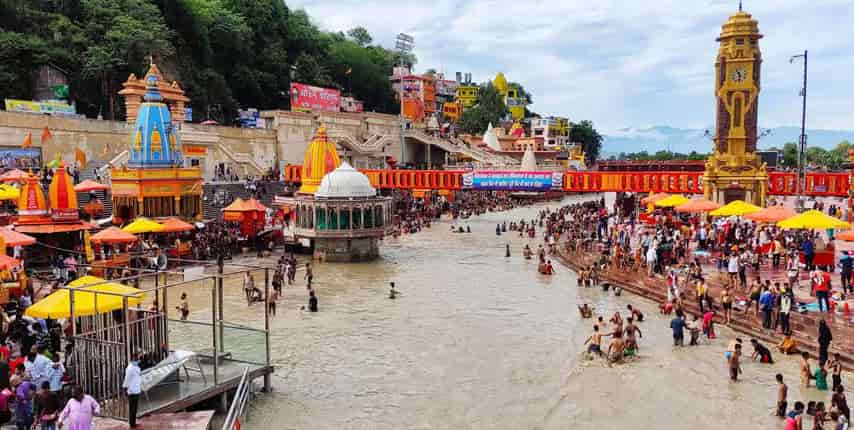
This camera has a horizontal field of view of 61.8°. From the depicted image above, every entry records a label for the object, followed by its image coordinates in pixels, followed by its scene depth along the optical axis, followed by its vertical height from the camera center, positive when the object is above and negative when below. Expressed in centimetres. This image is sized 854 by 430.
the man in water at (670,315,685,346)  1648 -358
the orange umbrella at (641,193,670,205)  3439 -109
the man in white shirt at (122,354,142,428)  989 -295
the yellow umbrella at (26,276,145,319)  1112 -204
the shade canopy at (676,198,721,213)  2711 -120
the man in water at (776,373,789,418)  1212 -381
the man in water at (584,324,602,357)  1616 -384
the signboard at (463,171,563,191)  4081 -36
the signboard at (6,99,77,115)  3312 +330
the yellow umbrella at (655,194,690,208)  3100 -114
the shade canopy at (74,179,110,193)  2898 -48
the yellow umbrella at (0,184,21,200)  2357 -60
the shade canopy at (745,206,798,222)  2198 -123
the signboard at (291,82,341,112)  5522 +609
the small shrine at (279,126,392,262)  3069 -186
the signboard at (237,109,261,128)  5156 +402
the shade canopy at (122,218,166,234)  2484 -184
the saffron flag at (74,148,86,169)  3438 +88
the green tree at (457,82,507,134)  10044 +852
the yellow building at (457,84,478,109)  12688 +1465
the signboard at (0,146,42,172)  3158 +75
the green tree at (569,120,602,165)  12619 +671
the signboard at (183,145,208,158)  4006 +135
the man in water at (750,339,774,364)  1477 -368
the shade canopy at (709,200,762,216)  2461 -118
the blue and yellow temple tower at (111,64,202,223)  2931 +5
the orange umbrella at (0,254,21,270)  1392 -174
